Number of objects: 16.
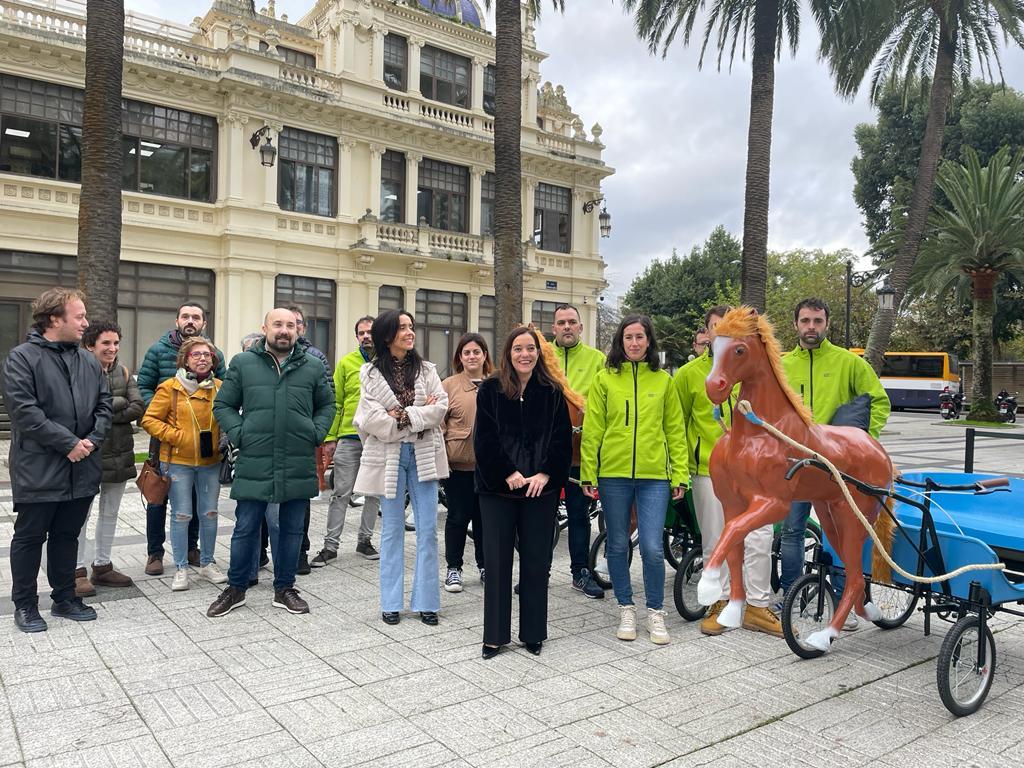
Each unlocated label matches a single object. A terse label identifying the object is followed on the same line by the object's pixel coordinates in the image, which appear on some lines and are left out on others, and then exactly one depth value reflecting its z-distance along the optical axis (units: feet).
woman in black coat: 14.73
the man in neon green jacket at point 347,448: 22.38
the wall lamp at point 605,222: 84.99
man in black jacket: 15.21
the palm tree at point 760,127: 44.55
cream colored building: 61.46
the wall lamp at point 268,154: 65.82
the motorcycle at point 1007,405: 95.05
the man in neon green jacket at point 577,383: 19.16
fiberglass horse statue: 13.64
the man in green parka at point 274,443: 16.52
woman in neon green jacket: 15.58
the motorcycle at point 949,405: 104.22
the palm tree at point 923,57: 58.65
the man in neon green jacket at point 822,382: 16.61
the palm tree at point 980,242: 79.46
